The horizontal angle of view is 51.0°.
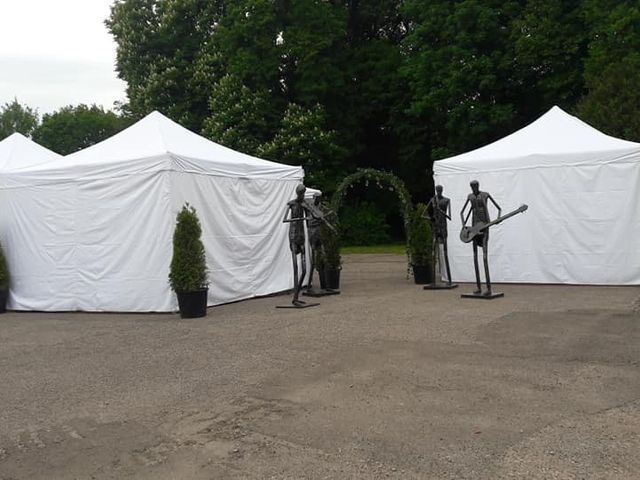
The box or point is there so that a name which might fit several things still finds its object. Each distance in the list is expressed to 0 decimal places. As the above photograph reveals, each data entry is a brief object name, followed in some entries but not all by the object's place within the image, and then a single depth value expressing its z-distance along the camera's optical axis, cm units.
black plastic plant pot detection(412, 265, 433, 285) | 1349
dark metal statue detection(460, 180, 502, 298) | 1105
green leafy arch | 1439
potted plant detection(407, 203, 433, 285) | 1337
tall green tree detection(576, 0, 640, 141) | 1742
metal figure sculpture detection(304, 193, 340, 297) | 1212
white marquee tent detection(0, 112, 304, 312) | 1073
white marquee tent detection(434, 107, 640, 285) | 1203
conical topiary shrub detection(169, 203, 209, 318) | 984
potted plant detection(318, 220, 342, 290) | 1298
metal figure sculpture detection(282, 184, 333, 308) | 1115
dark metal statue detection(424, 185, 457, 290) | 1252
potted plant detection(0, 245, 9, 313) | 1197
